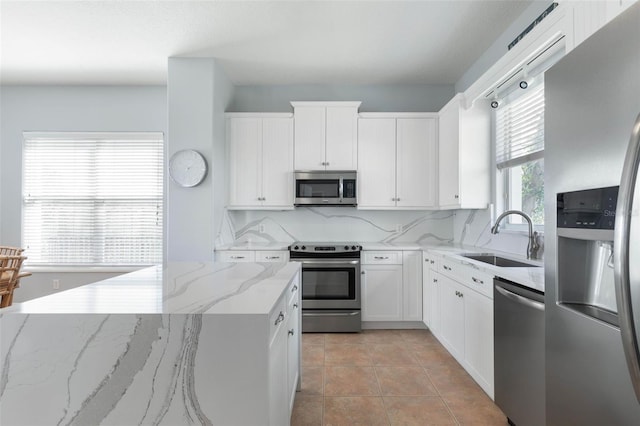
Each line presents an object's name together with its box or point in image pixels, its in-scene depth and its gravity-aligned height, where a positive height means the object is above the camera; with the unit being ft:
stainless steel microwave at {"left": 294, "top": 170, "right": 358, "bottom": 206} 12.25 +1.01
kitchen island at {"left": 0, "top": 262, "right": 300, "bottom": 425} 3.50 -1.62
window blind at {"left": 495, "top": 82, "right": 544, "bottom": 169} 8.13 +2.36
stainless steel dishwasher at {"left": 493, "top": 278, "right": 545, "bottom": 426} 5.13 -2.32
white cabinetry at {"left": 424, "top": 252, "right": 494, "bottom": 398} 6.91 -2.45
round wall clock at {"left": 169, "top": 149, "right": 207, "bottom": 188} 10.98 +1.56
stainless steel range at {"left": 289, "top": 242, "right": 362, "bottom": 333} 11.33 -2.62
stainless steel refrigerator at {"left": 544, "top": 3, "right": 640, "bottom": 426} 2.72 -0.13
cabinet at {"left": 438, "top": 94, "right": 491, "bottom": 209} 10.32 +1.89
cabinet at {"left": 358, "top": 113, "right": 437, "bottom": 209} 12.41 +2.08
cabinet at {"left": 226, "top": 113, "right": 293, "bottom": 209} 12.42 +1.96
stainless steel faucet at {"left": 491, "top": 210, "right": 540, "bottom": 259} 7.72 -0.69
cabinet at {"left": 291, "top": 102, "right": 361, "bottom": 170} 12.31 +2.96
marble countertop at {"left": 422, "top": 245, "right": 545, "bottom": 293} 5.39 -1.06
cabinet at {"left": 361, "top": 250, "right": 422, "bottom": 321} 11.55 -2.46
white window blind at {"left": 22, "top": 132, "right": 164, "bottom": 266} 13.94 +1.06
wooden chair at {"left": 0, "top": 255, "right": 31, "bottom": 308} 8.28 -1.63
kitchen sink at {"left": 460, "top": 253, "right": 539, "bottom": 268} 8.46 -1.18
